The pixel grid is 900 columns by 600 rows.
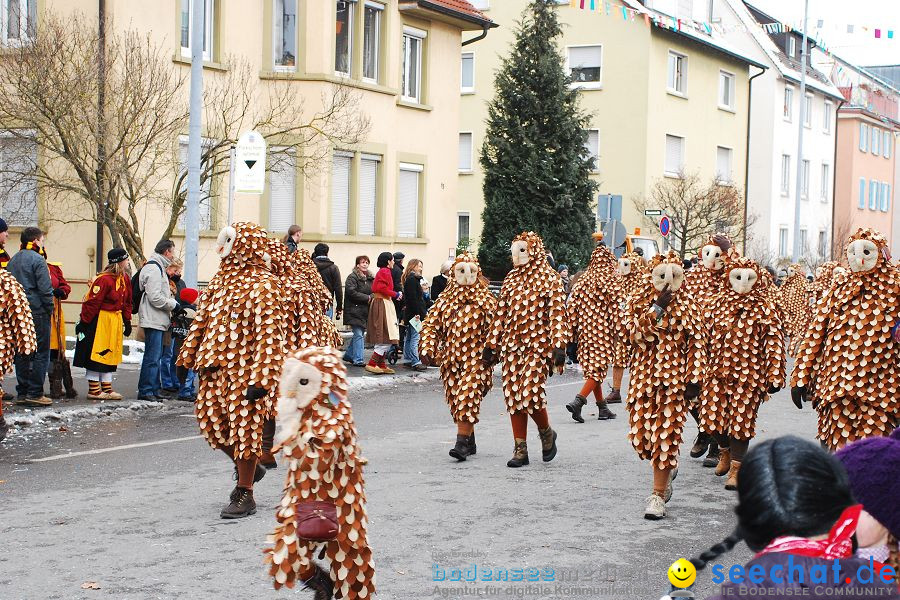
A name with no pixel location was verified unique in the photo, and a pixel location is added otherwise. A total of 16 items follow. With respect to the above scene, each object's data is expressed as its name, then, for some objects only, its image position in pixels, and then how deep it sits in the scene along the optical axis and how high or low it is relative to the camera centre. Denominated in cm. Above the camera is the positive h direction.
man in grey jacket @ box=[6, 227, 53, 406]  1257 -54
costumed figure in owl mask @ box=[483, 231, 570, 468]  991 -63
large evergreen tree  3422 +320
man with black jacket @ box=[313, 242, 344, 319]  1748 -18
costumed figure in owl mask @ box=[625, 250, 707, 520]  803 -70
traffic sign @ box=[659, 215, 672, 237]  2686 +94
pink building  5634 +514
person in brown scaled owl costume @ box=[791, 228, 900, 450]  734 -50
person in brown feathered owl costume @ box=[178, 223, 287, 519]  762 -73
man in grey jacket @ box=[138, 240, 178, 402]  1349 -71
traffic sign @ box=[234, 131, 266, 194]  1520 +122
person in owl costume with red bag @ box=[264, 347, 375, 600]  451 -83
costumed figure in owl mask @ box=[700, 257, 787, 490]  911 -72
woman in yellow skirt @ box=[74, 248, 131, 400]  1345 -84
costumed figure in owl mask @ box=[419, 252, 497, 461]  1023 -72
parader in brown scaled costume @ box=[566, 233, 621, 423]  1327 -63
